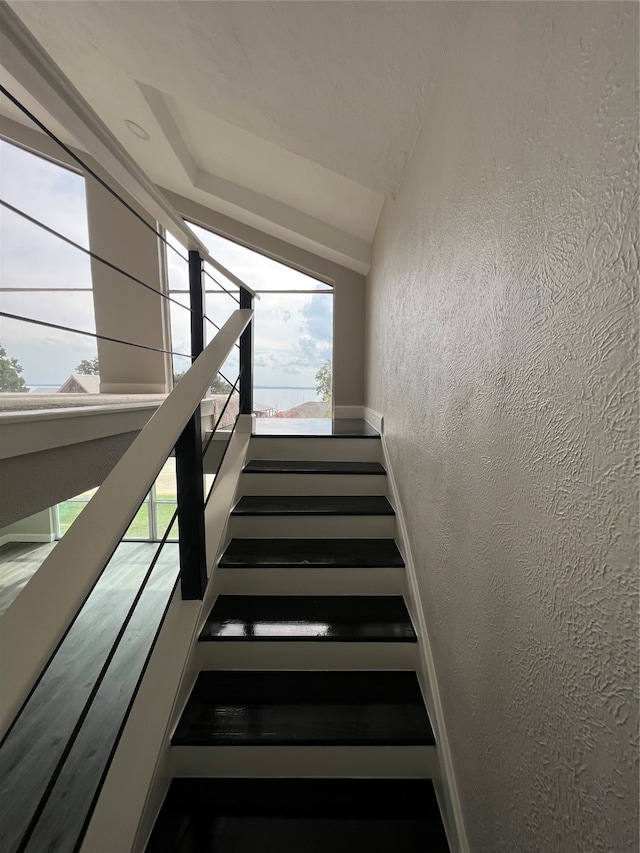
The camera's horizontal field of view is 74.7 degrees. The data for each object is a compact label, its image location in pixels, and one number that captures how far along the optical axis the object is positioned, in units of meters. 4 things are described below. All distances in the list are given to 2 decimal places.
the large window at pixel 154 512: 7.45
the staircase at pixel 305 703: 1.12
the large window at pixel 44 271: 4.48
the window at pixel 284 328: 4.82
